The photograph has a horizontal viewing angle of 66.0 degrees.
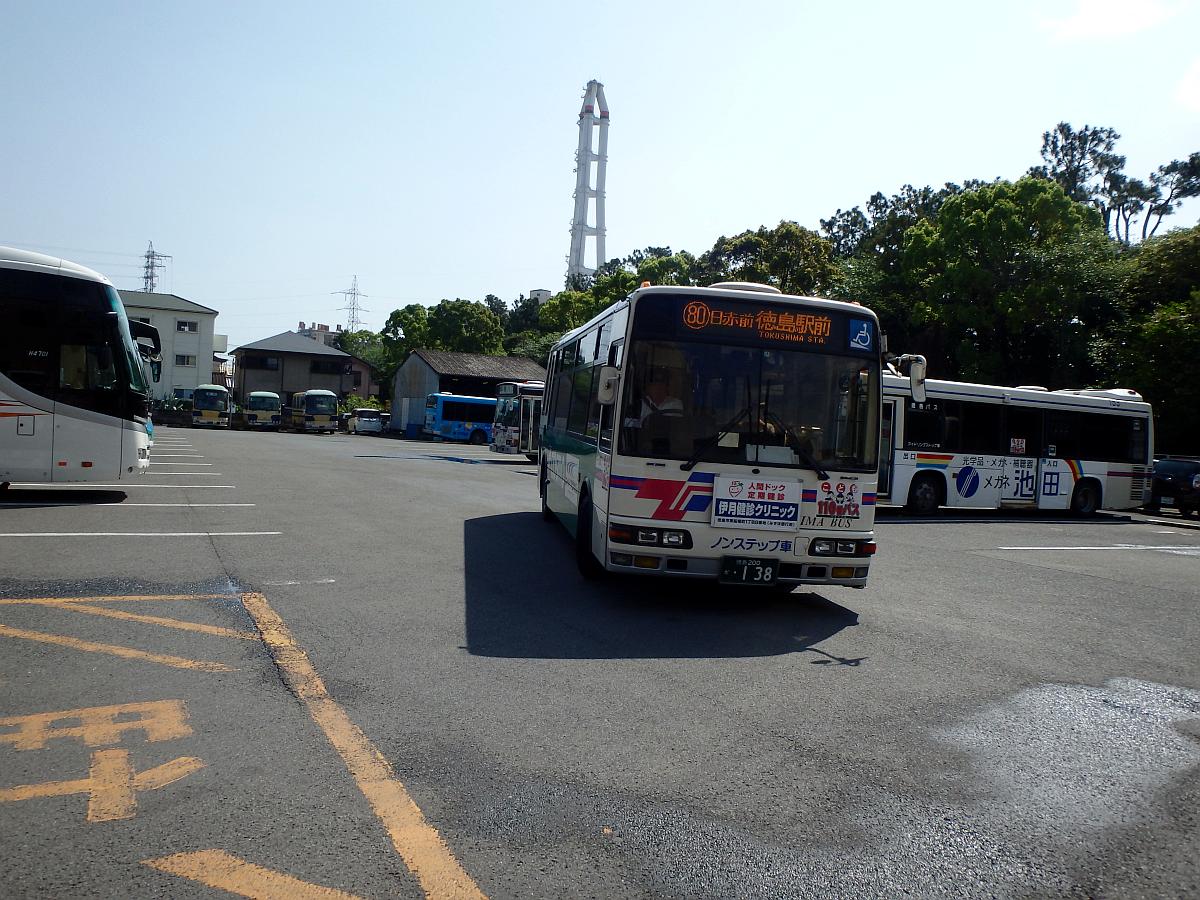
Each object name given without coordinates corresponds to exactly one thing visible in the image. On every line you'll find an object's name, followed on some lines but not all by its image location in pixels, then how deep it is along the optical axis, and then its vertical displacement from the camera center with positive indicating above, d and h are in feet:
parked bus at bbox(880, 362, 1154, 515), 63.36 -0.01
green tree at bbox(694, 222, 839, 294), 137.18 +26.13
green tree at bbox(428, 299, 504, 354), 260.42 +24.97
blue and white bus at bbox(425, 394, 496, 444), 185.98 -0.45
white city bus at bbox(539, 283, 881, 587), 25.63 -0.19
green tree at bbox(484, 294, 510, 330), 382.22 +47.51
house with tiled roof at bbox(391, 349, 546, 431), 219.41 +10.01
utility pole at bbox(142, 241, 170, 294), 346.13 +48.95
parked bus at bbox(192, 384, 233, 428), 188.03 -1.10
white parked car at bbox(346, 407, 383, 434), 215.92 -2.81
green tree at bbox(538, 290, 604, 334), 222.48 +27.77
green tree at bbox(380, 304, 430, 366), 264.52 +23.37
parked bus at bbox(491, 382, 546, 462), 109.40 -0.03
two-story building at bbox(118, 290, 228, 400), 247.50 +17.28
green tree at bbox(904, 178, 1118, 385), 116.47 +21.37
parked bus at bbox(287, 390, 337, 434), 195.93 -1.17
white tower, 411.34 +111.17
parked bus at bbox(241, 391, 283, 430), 198.90 -1.43
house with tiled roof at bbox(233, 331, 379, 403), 248.93 +10.82
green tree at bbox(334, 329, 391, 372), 364.07 +26.31
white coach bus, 44.78 +0.72
